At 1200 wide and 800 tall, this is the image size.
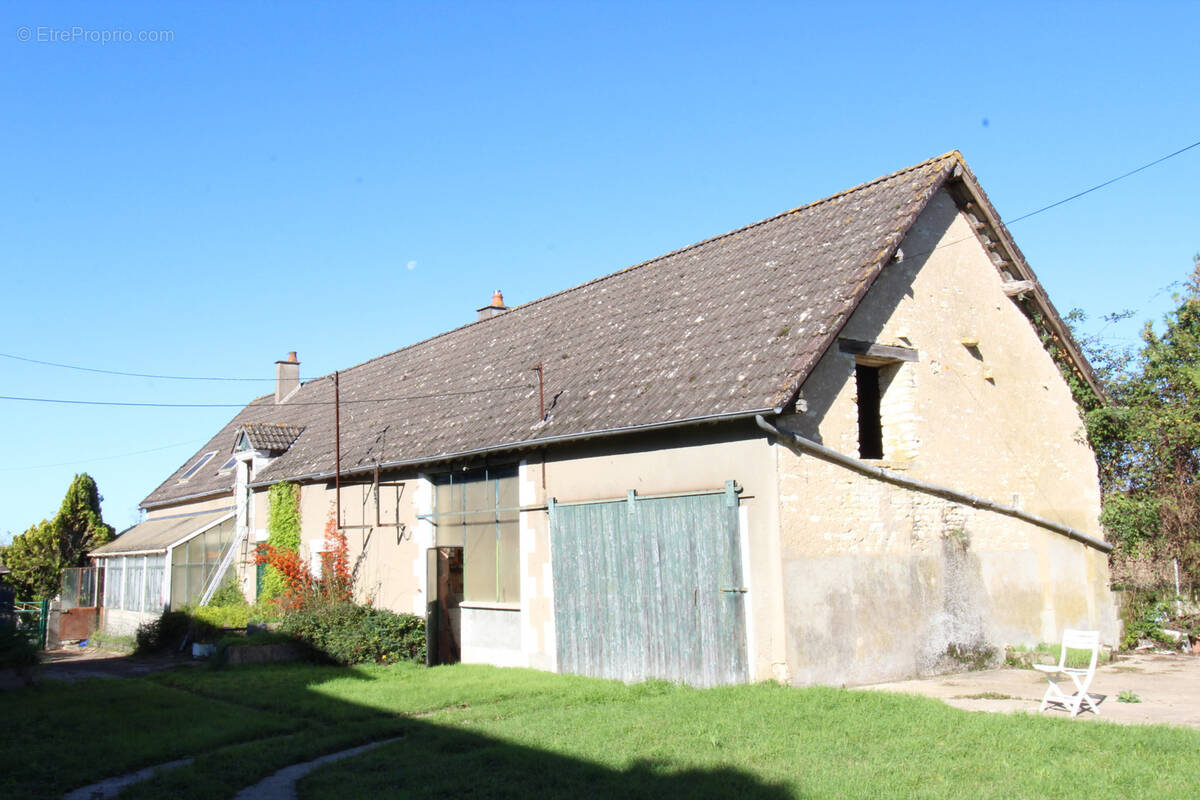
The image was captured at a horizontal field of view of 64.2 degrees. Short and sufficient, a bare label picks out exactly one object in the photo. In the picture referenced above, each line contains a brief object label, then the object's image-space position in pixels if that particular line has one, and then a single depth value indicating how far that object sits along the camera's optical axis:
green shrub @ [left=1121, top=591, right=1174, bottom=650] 15.70
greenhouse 23.30
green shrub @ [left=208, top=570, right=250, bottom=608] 22.19
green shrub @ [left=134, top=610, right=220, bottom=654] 20.86
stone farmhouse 11.91
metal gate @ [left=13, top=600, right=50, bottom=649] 21.64
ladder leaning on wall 22.73
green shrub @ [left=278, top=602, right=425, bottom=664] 16.25
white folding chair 9.62
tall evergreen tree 29.67
